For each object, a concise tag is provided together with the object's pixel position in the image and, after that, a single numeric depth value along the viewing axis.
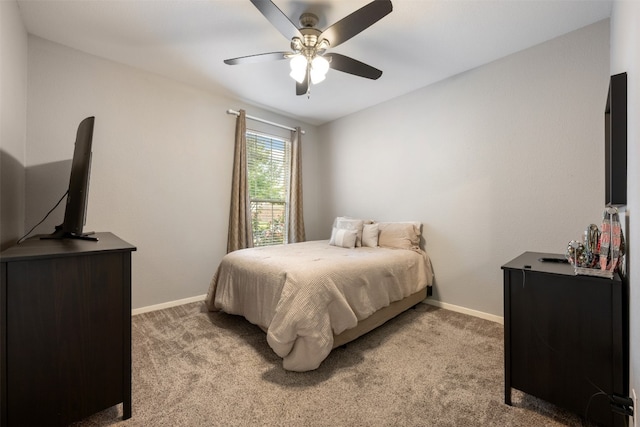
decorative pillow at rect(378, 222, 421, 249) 3.05
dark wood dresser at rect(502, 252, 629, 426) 1.22
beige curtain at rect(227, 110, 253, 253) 3.45
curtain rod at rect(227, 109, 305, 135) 3.45
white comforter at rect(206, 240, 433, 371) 1.76
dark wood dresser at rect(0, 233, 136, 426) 1.10
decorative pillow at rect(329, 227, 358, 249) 3.11
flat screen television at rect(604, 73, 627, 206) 1.31
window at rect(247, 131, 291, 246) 3.82
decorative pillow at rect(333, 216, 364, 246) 3.27
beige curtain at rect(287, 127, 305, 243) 4.11
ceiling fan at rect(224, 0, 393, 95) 1.58
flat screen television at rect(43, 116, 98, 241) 1.58
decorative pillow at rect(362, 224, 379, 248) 3.20
